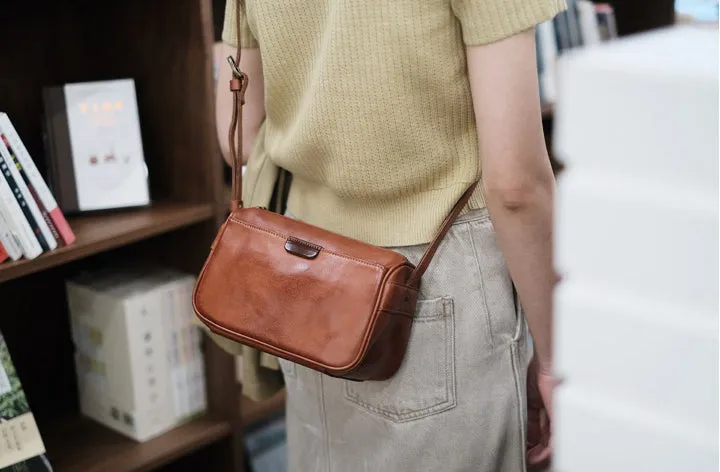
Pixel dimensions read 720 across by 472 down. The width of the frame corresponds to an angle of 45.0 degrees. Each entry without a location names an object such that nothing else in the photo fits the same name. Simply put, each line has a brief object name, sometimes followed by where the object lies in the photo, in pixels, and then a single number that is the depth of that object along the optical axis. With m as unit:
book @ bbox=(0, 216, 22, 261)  1.34
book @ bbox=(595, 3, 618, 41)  2.61
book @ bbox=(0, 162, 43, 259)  1.34
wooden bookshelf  1.59
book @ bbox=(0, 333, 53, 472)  1.41
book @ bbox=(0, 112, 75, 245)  1.36
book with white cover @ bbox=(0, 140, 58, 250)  1.35
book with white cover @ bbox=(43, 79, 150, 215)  1.58
